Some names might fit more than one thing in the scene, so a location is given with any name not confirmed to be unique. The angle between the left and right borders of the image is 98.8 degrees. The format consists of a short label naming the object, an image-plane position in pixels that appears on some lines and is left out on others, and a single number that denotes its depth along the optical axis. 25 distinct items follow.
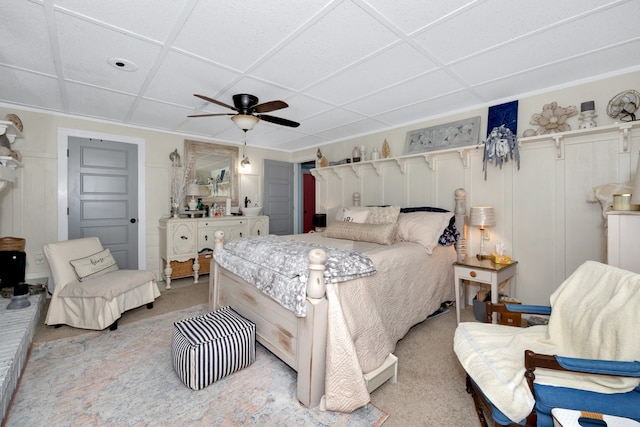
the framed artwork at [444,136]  3.28
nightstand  2.53
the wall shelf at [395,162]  3.29
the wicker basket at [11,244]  3.04
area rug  1.58
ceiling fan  2.73
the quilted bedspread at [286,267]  1.72
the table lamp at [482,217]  2.88
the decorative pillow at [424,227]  2.84
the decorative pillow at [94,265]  2.81
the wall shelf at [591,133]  2.29
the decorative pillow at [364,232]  2.92
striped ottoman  1.80
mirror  4.77
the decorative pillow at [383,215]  3.17
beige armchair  2.65
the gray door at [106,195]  3.84
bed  1.59
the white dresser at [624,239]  1.78
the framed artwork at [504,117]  2.96
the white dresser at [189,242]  4.12
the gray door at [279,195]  5.72
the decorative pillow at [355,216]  3.44
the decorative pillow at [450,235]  3.00
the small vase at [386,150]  4.04
